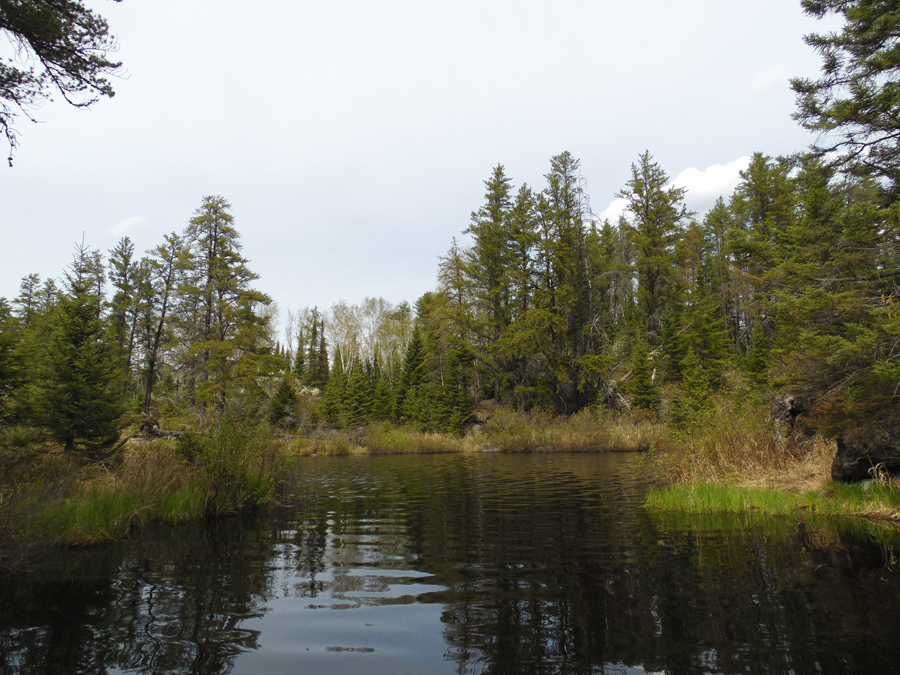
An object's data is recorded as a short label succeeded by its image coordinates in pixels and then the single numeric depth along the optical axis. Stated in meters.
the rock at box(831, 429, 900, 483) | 8.04
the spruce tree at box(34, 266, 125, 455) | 10.80
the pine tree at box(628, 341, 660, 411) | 30.53
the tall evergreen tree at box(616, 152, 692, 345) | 35.72
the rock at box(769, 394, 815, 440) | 10.27
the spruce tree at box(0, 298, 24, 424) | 7.97
